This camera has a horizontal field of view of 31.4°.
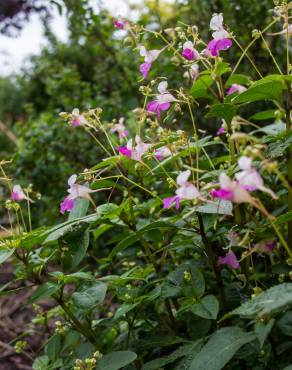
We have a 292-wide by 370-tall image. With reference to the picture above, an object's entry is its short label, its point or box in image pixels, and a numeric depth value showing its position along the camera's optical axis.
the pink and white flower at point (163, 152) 1.11
